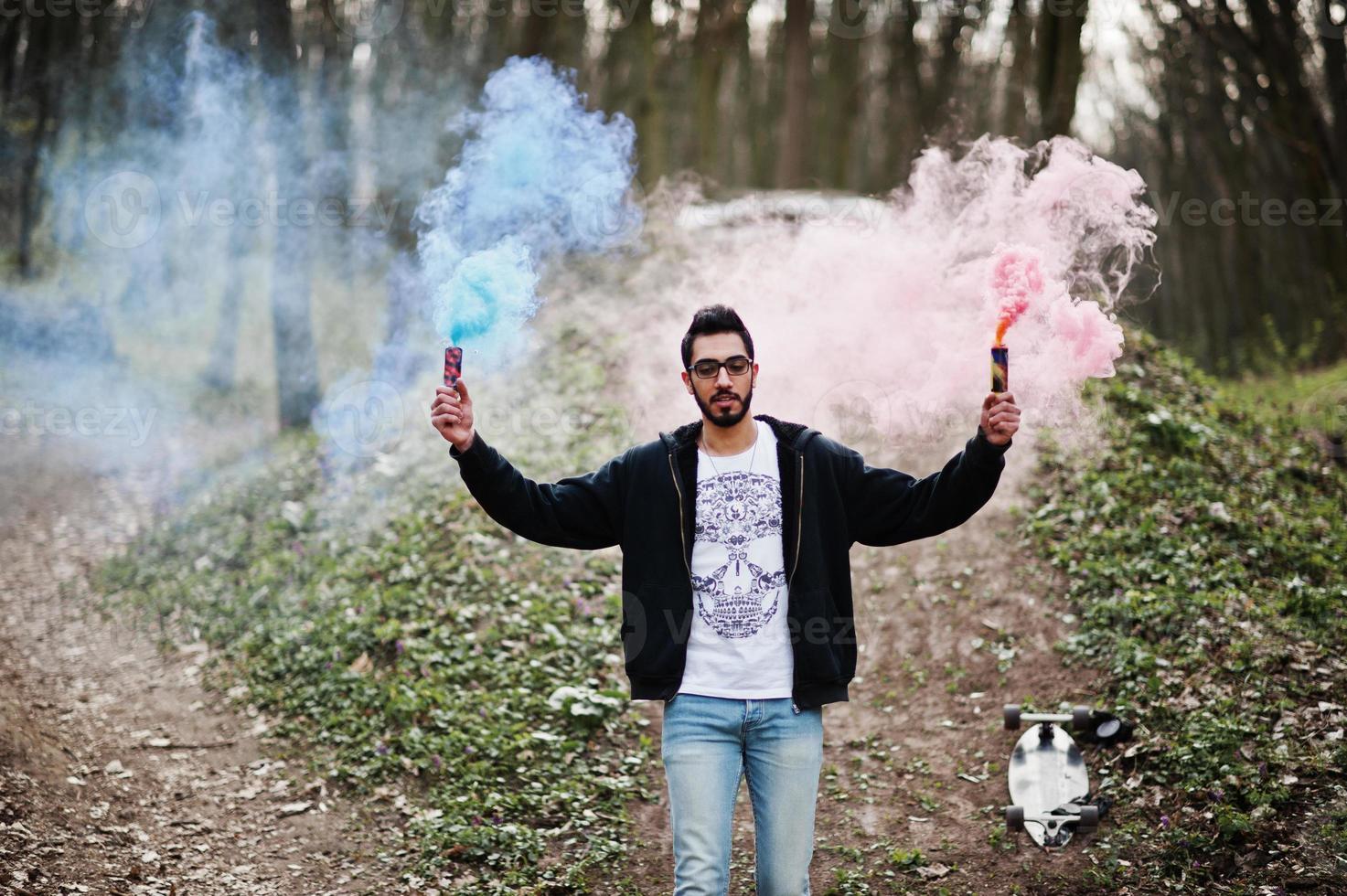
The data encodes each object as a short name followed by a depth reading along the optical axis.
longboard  5.18
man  3.35
